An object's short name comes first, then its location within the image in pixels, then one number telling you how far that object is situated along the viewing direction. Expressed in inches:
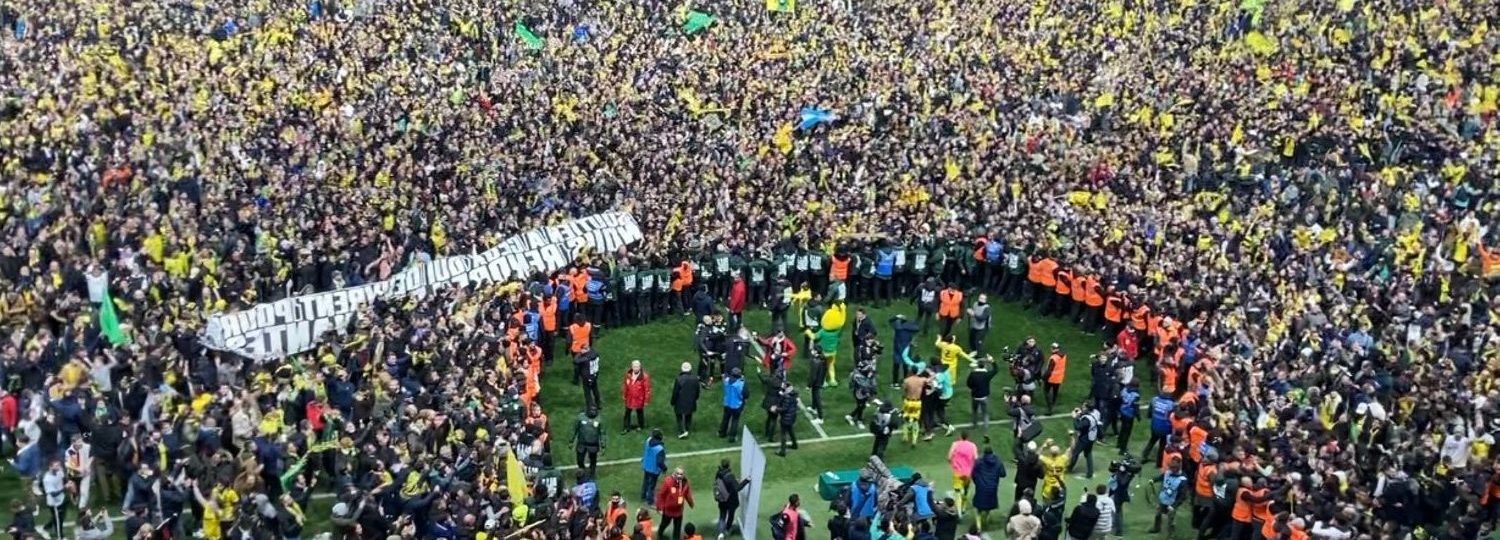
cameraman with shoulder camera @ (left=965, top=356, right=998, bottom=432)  1009.5
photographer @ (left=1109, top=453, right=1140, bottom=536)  866.1
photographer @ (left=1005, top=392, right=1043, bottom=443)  906.1
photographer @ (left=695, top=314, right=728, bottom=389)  1076.5
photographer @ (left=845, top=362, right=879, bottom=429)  1019.9
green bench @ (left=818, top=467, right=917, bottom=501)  912.9
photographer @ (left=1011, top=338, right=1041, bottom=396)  1005.2
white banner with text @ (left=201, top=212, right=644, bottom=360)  1005.8
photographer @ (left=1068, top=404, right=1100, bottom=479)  936.9
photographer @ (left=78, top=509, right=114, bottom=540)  770.2
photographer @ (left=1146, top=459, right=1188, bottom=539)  871.1
